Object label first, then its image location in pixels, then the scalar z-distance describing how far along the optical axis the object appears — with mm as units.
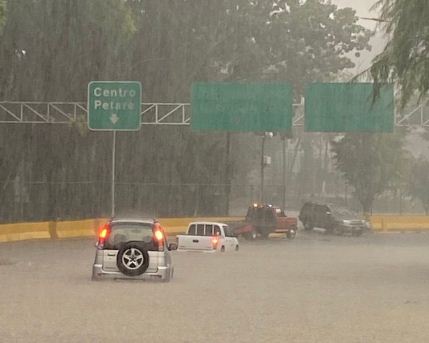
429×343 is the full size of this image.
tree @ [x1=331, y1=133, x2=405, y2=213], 79938
